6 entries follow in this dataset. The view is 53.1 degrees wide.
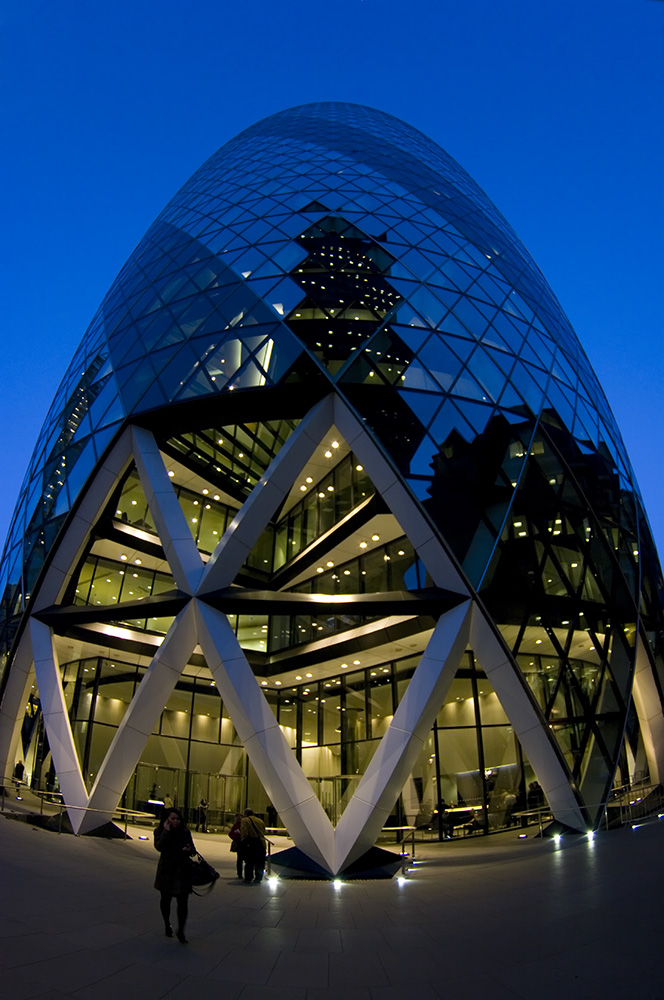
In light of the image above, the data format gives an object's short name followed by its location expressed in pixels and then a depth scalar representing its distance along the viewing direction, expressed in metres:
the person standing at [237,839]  12.29
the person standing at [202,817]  24.77
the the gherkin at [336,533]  16.52
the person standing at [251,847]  11.97
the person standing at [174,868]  7.04
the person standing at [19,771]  23.25
